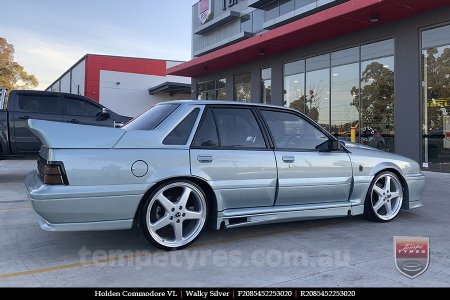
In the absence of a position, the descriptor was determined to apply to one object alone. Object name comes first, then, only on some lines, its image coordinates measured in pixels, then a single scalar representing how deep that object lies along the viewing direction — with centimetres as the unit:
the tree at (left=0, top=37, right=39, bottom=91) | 5012
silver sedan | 355
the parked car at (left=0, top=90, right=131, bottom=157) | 873
